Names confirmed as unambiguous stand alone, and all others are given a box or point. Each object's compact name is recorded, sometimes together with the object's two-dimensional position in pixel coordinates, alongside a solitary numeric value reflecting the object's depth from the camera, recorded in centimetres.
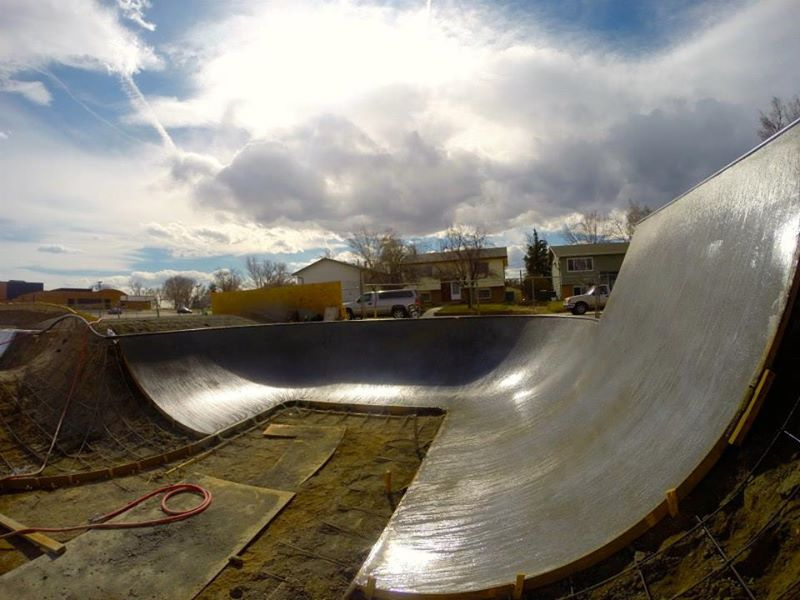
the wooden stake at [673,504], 201
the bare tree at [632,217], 4534
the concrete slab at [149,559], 353
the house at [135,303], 6412
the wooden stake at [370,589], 277
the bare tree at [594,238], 5104
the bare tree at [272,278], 6122
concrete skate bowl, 229
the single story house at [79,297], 5392
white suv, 2422
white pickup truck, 2103
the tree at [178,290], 7325
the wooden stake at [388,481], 501
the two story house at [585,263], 3325
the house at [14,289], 6000
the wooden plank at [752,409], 198
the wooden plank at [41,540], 408
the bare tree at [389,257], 4716
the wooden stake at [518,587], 222
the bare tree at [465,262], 3916
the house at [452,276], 4091
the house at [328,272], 5200
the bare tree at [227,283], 6585
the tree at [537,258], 5122
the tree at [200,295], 7006
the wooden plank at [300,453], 556
